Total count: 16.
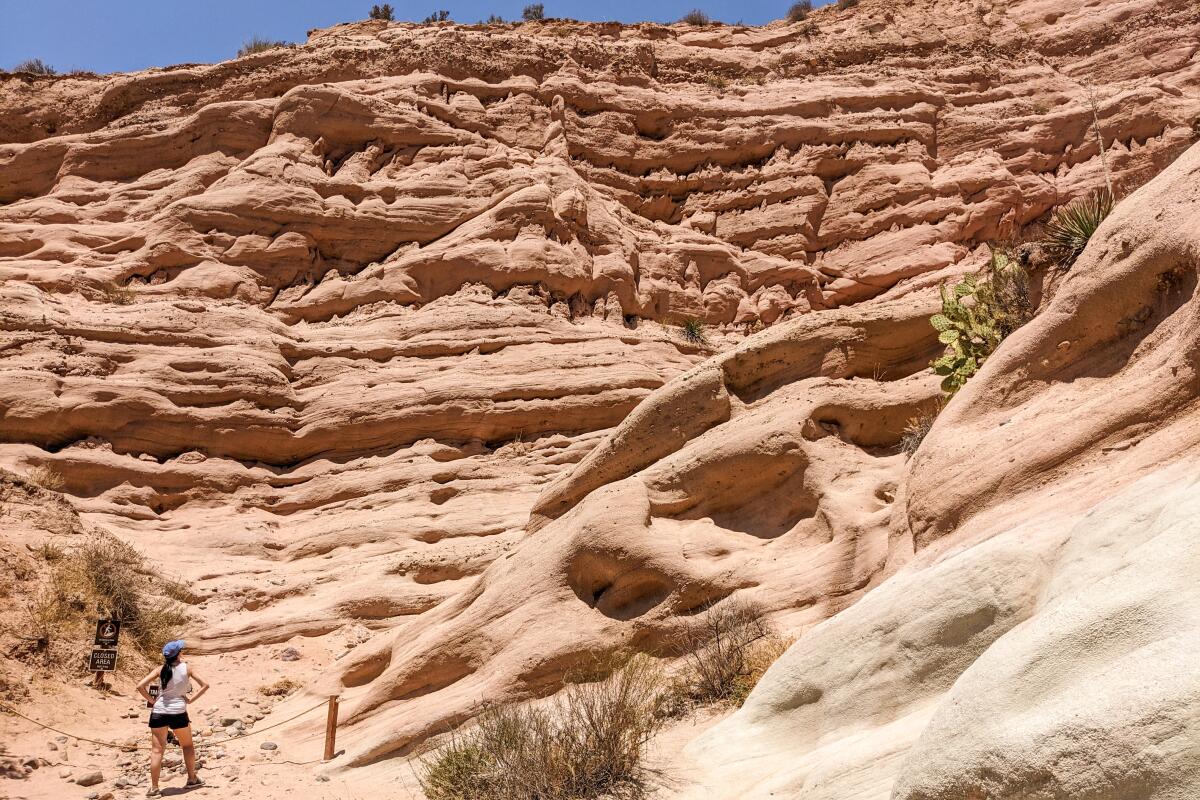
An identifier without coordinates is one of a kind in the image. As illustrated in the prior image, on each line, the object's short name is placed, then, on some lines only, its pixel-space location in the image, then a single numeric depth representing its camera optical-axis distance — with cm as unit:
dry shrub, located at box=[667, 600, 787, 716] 773
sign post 1167
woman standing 875
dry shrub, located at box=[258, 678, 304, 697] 1231
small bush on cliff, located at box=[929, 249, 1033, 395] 974
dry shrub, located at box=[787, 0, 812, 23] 3309
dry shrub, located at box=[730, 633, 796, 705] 758
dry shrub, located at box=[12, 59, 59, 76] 2844
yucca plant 941
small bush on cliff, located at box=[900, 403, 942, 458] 980
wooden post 947
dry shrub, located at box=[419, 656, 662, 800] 640
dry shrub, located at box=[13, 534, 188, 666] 1209
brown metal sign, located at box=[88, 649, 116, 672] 1168
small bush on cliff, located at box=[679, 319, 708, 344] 2110
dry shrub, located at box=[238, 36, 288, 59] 2966
